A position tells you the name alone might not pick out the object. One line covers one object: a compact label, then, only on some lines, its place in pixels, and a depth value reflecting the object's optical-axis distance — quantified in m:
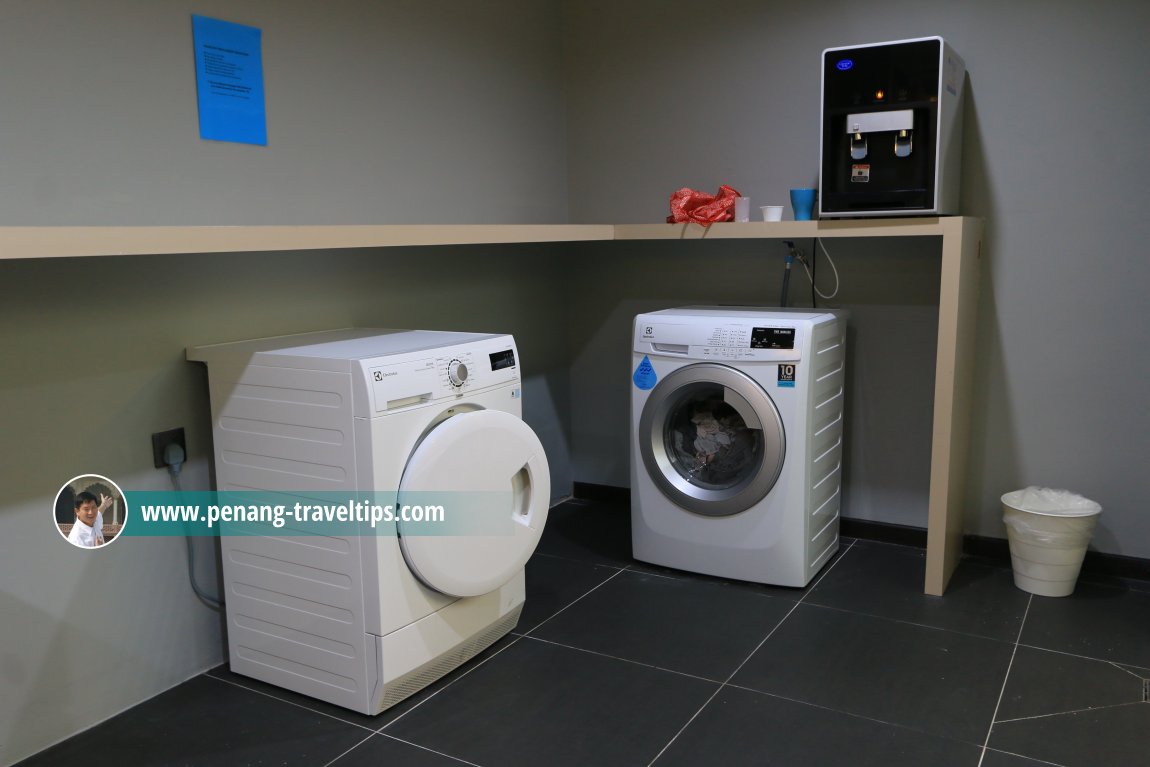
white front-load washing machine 2.73
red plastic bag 3.03
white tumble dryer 2.05
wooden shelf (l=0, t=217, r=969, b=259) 1.53
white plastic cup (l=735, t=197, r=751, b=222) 3.07
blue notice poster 2.23
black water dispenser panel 2.56
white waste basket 2.73
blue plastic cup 2.95
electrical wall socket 2.21
